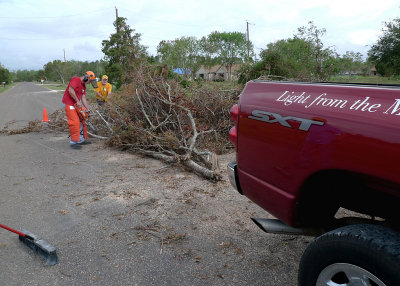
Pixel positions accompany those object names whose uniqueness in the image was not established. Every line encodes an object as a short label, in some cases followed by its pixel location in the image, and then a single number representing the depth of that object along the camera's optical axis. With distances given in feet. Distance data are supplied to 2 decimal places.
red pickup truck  5.55
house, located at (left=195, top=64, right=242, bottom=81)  292.10
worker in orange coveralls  26.27
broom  10.23
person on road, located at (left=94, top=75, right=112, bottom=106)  33.68
